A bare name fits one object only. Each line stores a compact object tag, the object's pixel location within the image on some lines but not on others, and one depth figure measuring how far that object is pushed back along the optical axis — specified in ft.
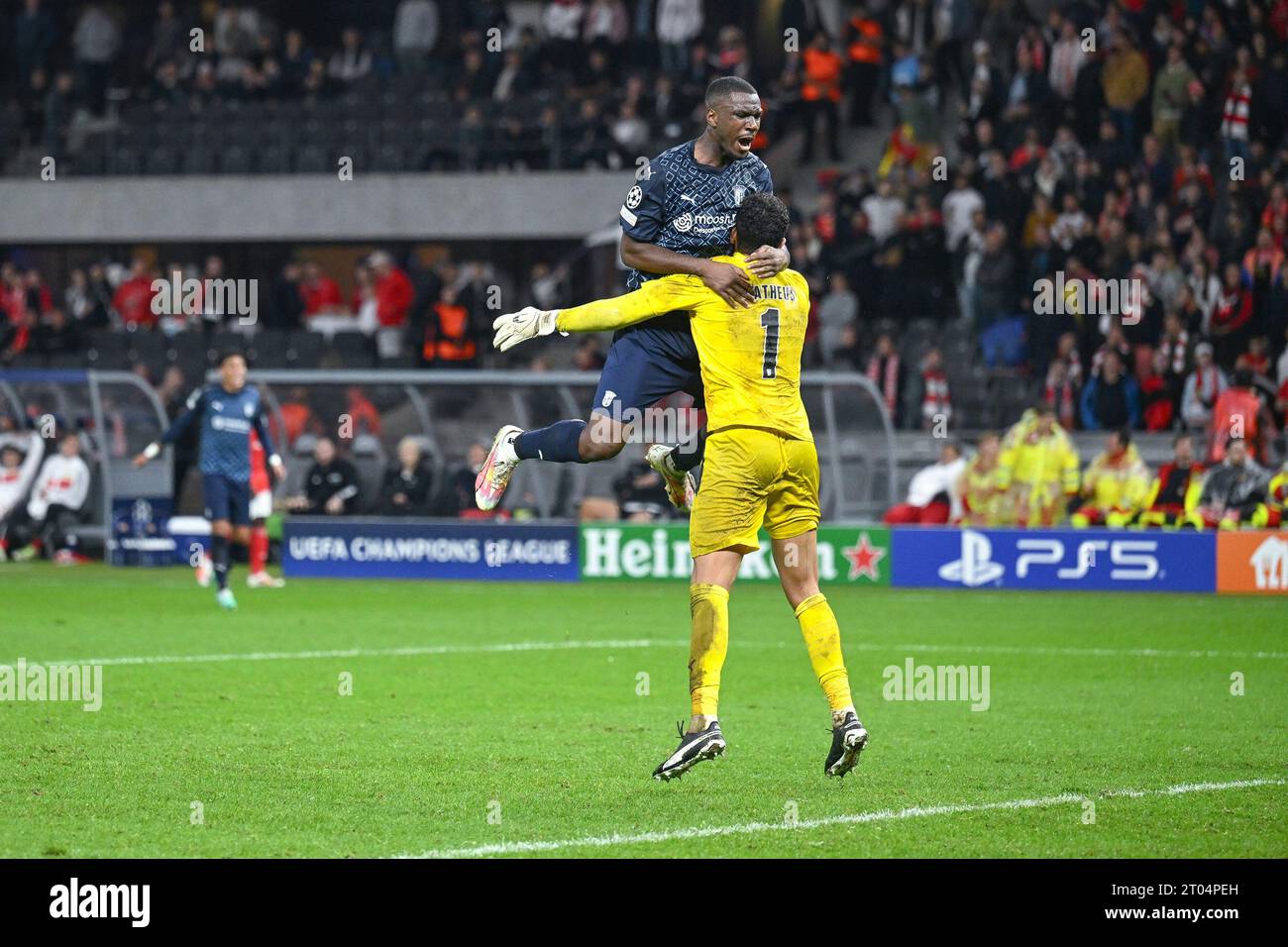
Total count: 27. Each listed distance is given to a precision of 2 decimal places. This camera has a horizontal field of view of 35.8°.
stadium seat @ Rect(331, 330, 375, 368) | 86.99
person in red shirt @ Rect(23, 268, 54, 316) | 96.02
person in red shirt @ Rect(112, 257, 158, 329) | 95.04
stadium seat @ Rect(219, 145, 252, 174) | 98.94
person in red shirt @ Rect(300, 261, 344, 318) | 96.02
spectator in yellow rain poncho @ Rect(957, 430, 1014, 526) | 67.26
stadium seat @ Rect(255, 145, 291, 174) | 98.37
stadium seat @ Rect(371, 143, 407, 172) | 96.53
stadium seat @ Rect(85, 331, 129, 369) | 91.30
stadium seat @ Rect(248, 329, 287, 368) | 89.71
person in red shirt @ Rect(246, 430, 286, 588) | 60.08
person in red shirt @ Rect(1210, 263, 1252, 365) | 68.33
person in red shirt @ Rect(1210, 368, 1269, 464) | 64.95
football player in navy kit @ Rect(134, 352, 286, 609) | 57.82
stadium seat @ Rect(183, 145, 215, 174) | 99.50
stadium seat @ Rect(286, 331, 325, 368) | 89.10
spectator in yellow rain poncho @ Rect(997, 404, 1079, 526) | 66.54
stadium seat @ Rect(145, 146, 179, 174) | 100.01
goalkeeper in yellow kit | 26.13
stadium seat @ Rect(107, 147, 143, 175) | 100.73
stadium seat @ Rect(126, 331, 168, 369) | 90.53
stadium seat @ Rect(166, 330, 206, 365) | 90.07
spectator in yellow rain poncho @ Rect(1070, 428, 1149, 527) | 65.31
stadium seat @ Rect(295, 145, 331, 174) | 97.71
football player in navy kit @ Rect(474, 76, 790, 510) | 27.40
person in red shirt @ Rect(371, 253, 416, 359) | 89.25
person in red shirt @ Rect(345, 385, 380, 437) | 73.72
